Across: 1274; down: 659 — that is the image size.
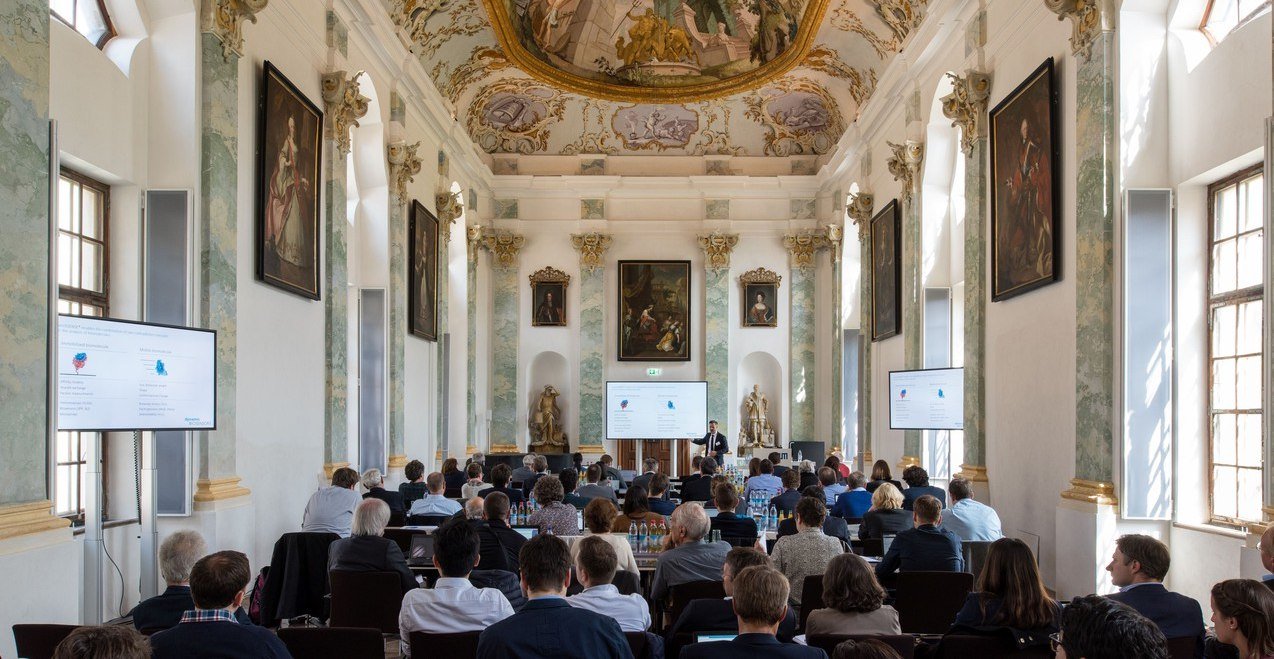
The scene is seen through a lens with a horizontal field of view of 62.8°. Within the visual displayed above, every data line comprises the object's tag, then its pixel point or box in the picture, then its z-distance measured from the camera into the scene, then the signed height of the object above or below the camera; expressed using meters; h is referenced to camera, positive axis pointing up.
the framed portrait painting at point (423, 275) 17.97 +1.38
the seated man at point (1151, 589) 5.09 -1.17
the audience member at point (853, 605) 5.18 -1.25
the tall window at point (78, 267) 8.73 +0.73
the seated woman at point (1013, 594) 4.97 -1.15
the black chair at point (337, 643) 4.77 -1.34
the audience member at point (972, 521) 9.60 -1.54
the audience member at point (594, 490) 11.57 -1.54
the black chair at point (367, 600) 7.08 -1.69
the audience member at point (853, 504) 11.16 -1.61
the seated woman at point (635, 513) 8.91 -1.38
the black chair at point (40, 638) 4.79 -1.32
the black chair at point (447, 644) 4.90 -1.37
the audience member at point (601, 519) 7.76 -1.25
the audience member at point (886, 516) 9.15 -1.43
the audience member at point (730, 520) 8.70 -1.41
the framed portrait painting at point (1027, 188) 11.38 +1.93
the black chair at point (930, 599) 6.89 -1.62
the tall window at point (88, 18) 9.03 +2.97
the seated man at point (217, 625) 4.03 -1.09
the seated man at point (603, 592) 5.20 -1.21
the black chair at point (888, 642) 4.86 -1.37
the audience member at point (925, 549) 7.54 -1.42
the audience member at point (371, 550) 7.32 -1.39
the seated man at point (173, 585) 5.29 -1.21
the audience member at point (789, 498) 10.74 -1.50
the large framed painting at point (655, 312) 26.20 +1.03
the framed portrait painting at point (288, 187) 11.34 +1.91
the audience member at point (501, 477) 11.20 -1.34
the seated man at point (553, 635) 4.19 -1.14
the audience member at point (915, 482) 11.42 -1.41
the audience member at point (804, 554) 7.30 -1.41
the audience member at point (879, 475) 13.30 -1.56
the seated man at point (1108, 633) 3.16 -0.86
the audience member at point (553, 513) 8.85 -1.37
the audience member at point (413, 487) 13.06 -1.70
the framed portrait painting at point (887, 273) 18.52 +1.50
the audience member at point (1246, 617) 4.19 -1.06
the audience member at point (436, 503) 10.72 -1.56
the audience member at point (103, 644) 3.07 -0.87
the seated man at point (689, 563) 6.95 -1.40
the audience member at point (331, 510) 9.84 -1.50
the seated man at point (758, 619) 4.03 -1.07
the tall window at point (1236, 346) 8.93 +0.08
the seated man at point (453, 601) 5.27 -1.27
